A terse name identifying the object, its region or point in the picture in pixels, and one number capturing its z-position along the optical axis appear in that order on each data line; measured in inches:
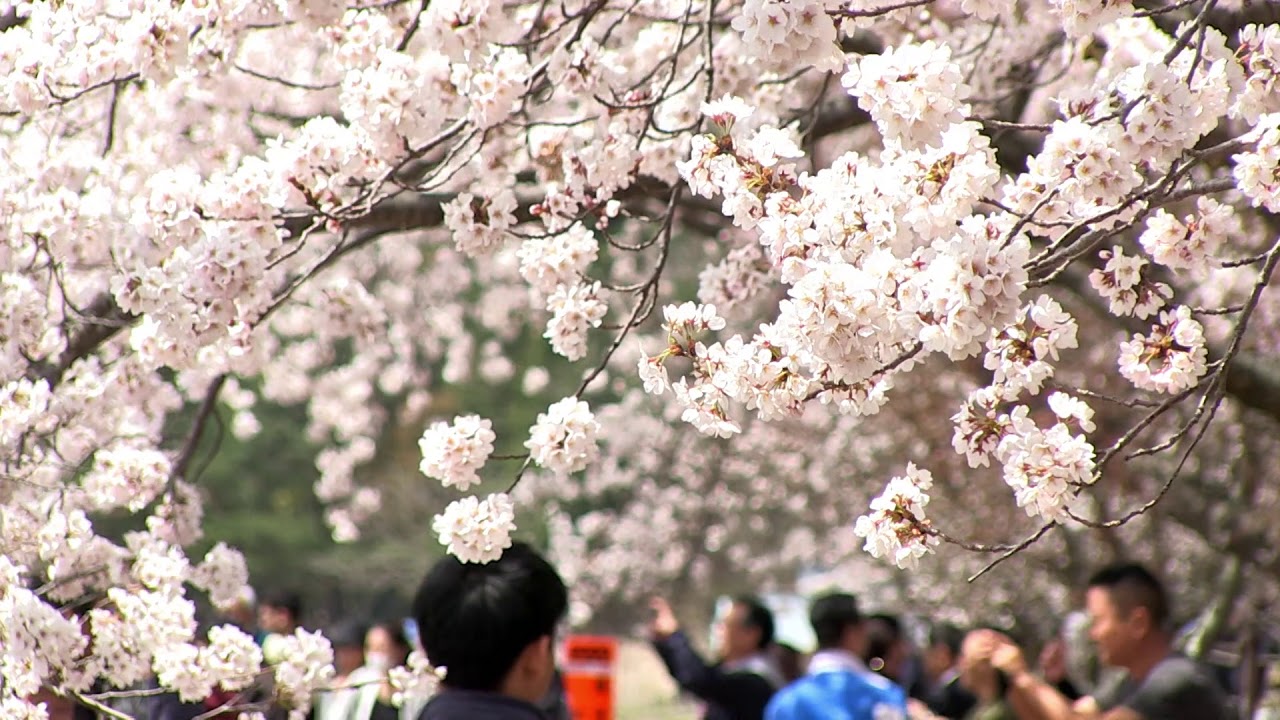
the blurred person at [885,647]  647.8
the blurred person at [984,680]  430.3
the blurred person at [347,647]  646.5
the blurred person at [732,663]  487.5
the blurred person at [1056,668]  512.4
